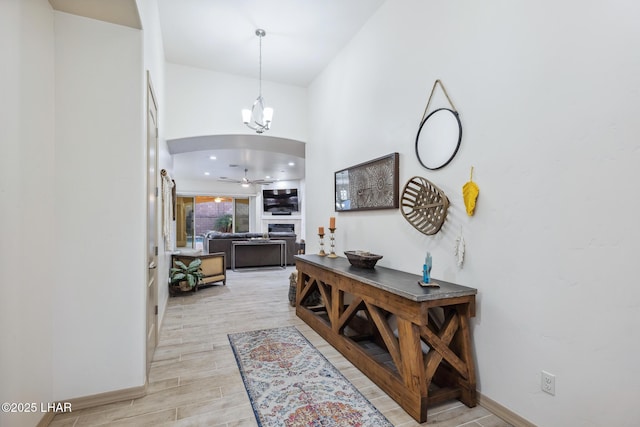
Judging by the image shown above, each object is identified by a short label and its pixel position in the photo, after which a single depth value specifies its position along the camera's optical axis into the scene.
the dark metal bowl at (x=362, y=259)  2.89
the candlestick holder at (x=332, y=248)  3.77
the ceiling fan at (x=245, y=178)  10.71
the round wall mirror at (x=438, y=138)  2.34
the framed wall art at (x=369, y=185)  3.02
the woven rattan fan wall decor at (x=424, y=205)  2.39
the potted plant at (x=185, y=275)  5.13
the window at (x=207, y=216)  12.93
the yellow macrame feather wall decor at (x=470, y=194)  2.14
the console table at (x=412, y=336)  1.97
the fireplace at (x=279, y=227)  12.52
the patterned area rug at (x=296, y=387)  1.96
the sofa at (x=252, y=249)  7.60
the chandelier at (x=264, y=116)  3.75
